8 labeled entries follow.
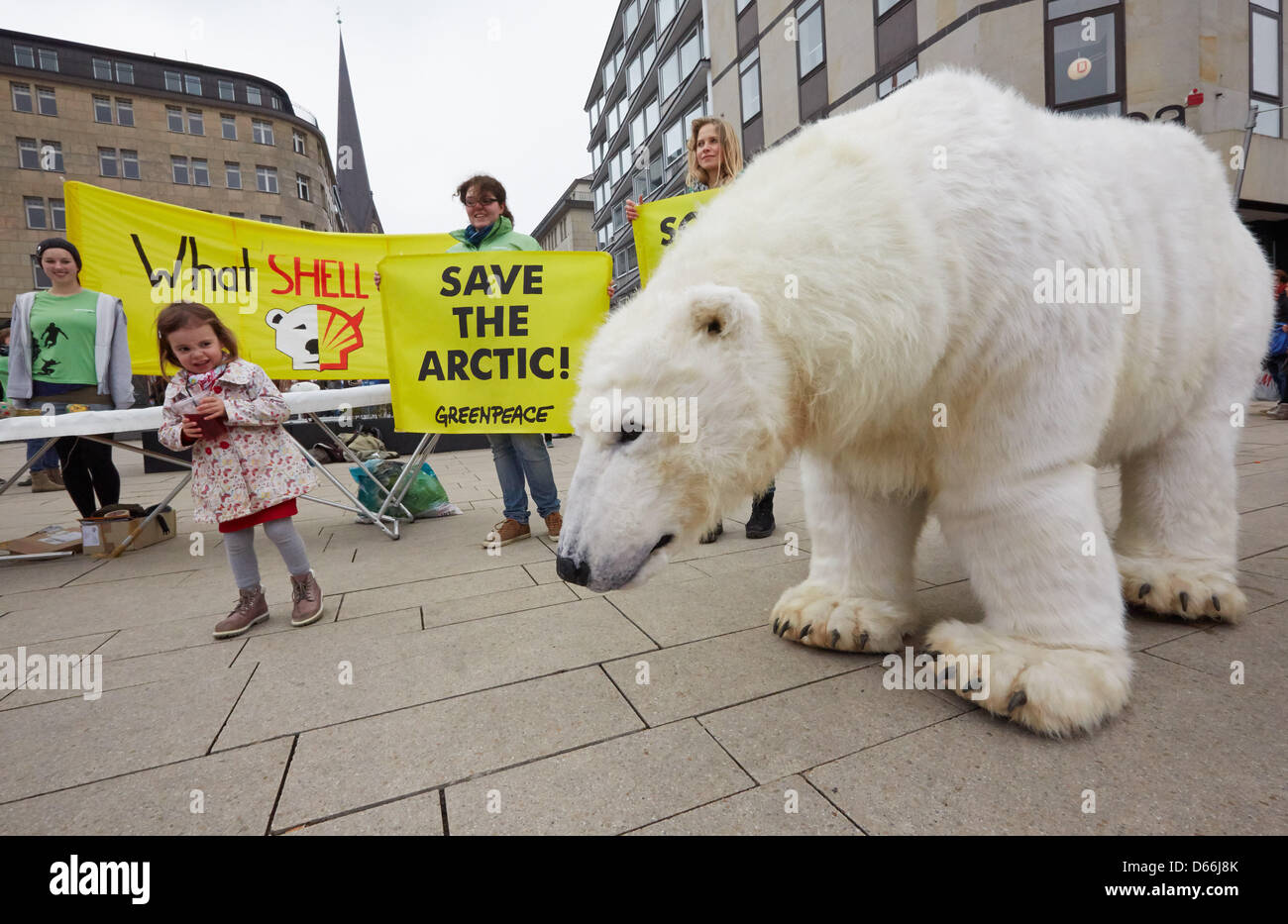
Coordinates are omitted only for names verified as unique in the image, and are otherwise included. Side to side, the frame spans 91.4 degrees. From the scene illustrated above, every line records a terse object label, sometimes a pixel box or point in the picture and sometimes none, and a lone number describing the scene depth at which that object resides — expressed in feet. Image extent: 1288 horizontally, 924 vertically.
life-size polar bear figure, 5.21
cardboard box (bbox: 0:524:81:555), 14.66
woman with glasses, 14.39
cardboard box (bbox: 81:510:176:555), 14.60
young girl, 9.12
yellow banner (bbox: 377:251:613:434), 14.51
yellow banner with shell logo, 18.13
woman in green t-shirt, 14.97
